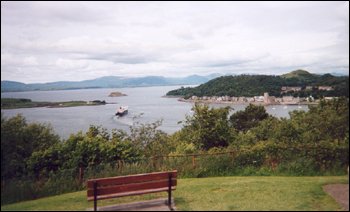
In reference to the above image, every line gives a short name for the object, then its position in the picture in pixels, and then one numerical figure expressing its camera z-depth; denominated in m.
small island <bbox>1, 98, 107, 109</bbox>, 130.75
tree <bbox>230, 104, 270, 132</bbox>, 59.16
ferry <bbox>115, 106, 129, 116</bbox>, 107.31
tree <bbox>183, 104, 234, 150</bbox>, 26.23
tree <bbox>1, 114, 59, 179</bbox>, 7.87
